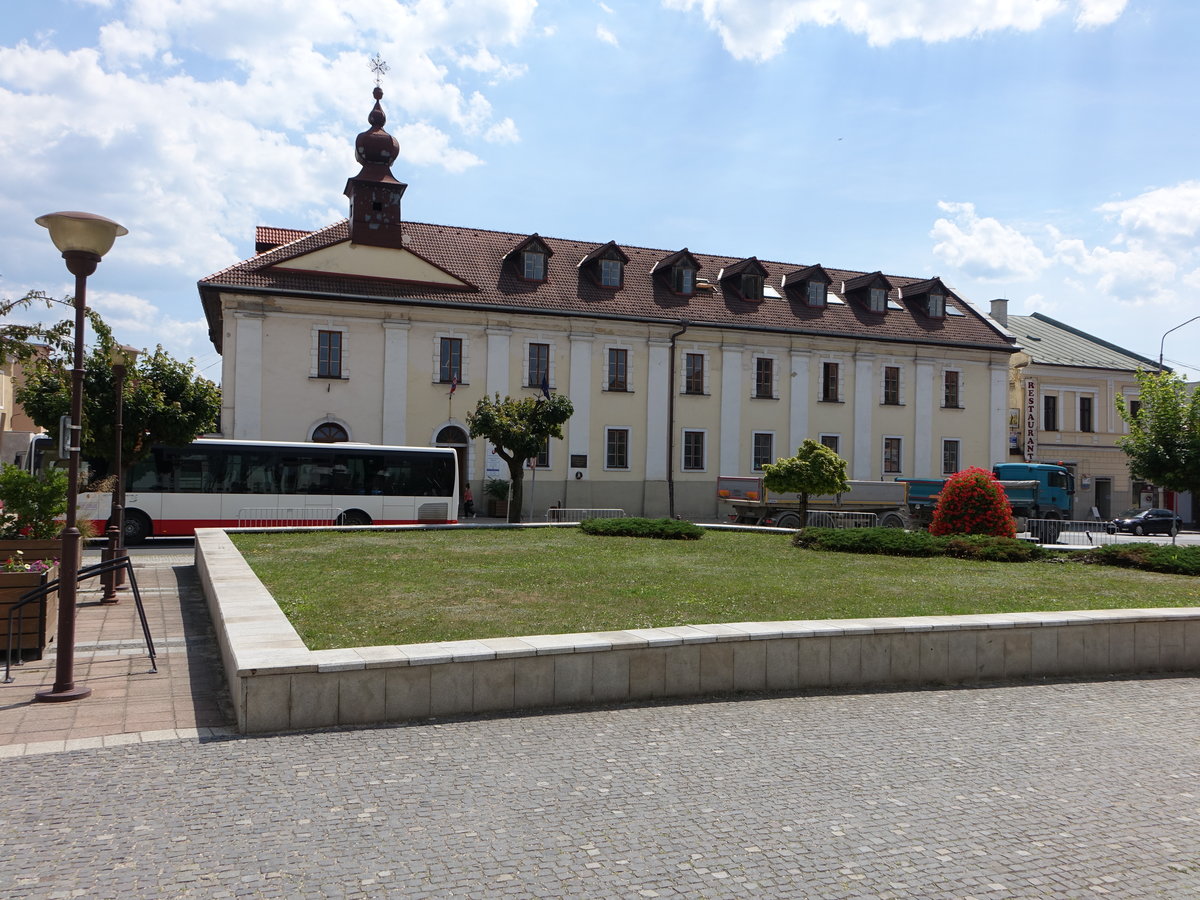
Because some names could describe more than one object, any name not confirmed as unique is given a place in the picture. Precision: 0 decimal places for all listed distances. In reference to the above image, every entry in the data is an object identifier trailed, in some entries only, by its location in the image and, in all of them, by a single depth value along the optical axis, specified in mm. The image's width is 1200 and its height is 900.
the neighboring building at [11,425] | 50438
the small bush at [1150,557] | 15859
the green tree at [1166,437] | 32188
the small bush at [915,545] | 17469
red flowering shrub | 20188
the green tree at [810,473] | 28953
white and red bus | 26094
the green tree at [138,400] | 16250
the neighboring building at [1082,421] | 50750
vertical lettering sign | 48938
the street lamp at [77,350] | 7738
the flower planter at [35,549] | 11148
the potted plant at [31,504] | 12008
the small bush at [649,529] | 22031
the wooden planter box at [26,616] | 9109
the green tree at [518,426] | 29062
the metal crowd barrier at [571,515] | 35072
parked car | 43156
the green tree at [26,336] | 13539
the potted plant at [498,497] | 36812
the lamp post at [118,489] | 14672
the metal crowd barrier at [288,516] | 27047
